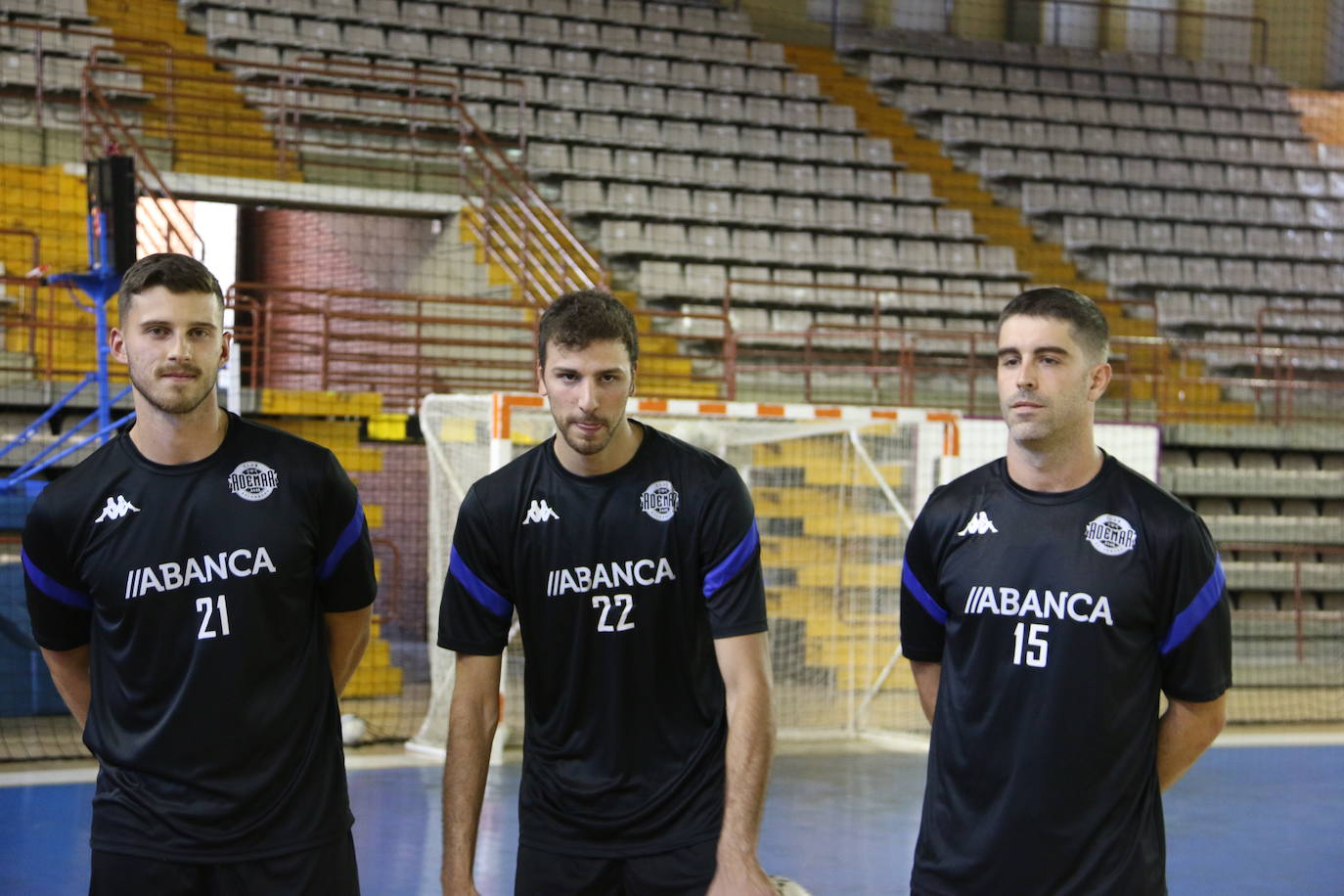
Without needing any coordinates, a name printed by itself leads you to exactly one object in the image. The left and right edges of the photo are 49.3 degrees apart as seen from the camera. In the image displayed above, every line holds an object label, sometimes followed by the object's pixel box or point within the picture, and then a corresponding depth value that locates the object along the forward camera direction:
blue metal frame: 8.69
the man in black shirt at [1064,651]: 3.06
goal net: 9.61
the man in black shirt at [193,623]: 3.02
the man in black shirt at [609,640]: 3.03
